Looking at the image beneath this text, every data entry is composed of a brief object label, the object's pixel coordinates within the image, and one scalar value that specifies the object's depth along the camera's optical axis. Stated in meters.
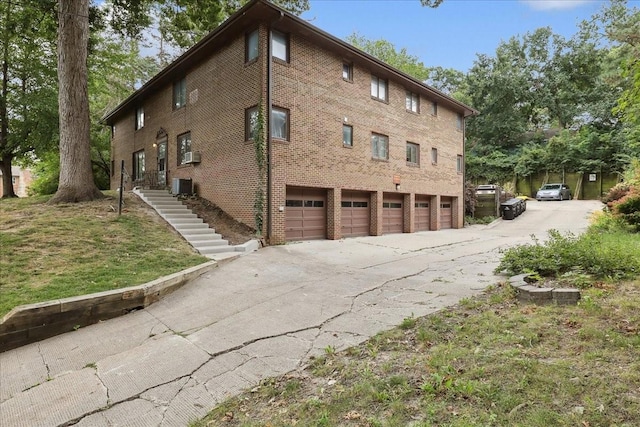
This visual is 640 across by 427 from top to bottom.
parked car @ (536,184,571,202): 30.52
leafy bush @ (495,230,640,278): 6.04
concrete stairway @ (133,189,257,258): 10.48
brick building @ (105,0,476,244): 12.08
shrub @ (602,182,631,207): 15.11
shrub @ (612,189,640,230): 12.16
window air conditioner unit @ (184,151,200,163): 14.72
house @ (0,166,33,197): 47.28
